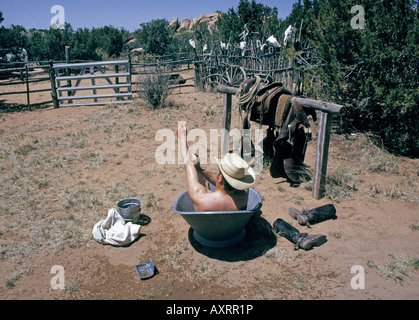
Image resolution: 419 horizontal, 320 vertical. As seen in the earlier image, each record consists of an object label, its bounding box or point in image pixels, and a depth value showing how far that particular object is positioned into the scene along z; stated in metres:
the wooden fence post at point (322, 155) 4.23
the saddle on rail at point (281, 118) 4.50
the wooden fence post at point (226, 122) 5.70
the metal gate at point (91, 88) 11.18
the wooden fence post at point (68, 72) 11.96
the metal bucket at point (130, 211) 3.95
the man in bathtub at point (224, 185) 3.10
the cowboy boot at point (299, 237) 3.45
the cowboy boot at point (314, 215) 3.91
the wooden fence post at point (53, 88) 11.25
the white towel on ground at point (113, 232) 3.71
